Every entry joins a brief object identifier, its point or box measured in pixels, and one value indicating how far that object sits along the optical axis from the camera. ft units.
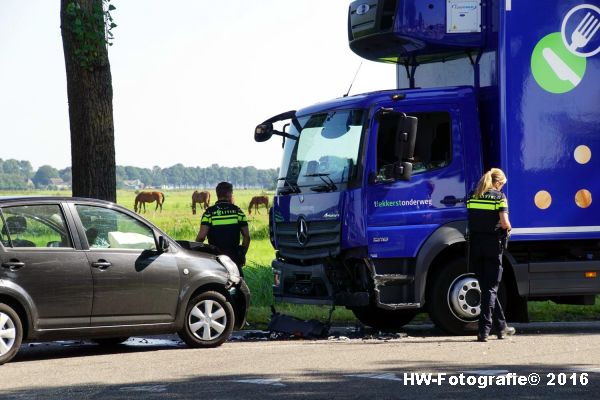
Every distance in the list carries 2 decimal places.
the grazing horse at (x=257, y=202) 193.30
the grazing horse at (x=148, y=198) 224.74
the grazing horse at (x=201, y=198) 230.31
